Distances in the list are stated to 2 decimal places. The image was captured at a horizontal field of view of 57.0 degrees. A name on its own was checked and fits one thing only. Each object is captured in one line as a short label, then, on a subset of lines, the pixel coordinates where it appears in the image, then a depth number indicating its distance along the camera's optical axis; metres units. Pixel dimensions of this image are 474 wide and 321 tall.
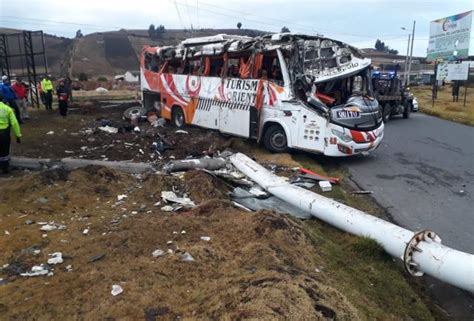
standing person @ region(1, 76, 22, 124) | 14.16
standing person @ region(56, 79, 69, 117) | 17.56
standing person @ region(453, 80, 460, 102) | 32.61
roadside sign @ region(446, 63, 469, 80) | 26.94
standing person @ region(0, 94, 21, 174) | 9.05
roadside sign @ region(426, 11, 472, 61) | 31.64
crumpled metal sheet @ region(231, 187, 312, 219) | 6.82
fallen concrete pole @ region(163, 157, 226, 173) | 8.86
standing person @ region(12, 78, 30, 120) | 16.56
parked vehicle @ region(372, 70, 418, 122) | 20.73
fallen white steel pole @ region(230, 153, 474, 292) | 4.46
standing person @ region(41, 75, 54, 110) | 19.55
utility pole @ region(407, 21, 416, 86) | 50.50
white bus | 10.13
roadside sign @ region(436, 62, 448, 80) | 29.05
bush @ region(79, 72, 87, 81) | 47.27
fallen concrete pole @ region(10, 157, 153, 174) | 8.98
